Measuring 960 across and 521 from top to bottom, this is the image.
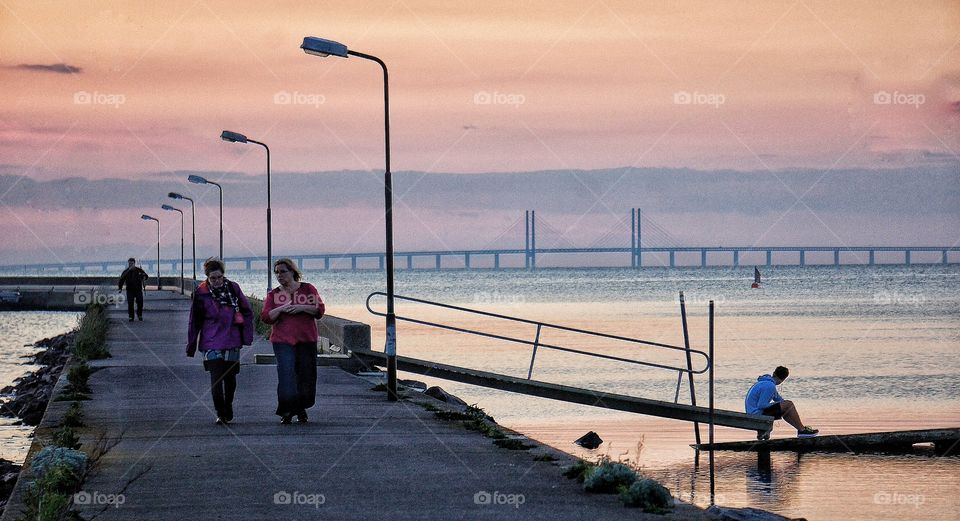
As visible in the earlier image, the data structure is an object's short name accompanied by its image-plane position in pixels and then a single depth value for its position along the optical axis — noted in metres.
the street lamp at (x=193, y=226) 78.88
